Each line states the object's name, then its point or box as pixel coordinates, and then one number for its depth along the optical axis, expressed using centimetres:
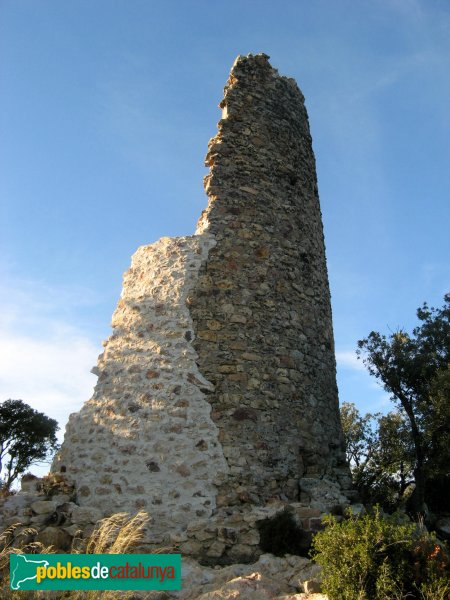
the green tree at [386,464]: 1279
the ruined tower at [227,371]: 694
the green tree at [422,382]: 1148
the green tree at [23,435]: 2220
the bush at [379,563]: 437
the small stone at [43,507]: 667
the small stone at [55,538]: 614
